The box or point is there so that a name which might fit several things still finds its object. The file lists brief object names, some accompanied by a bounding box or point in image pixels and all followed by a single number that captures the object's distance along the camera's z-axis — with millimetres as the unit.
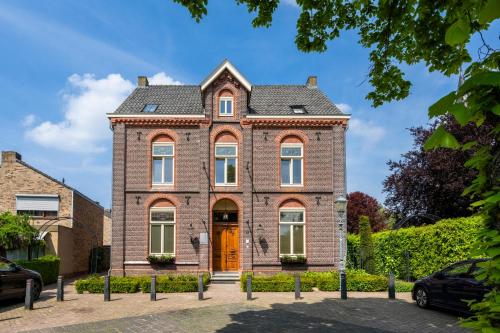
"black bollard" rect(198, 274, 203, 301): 14984
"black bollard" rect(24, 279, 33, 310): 13070
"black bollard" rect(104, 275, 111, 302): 14953
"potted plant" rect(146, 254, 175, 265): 20844
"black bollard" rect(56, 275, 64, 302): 14922
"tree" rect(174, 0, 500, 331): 2074
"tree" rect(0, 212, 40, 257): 19703
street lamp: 14922
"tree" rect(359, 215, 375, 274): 21938
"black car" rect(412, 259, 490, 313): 10945
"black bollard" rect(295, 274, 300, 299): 15086
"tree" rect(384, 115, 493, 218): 24000
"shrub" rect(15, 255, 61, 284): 18734
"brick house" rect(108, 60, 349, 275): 21328
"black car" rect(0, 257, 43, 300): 13805
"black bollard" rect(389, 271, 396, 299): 15039
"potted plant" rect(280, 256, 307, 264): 21125
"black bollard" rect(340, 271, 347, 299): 14906
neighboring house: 25969
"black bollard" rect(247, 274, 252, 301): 14631
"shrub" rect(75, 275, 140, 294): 16888
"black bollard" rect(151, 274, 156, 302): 14938
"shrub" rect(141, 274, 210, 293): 16719
